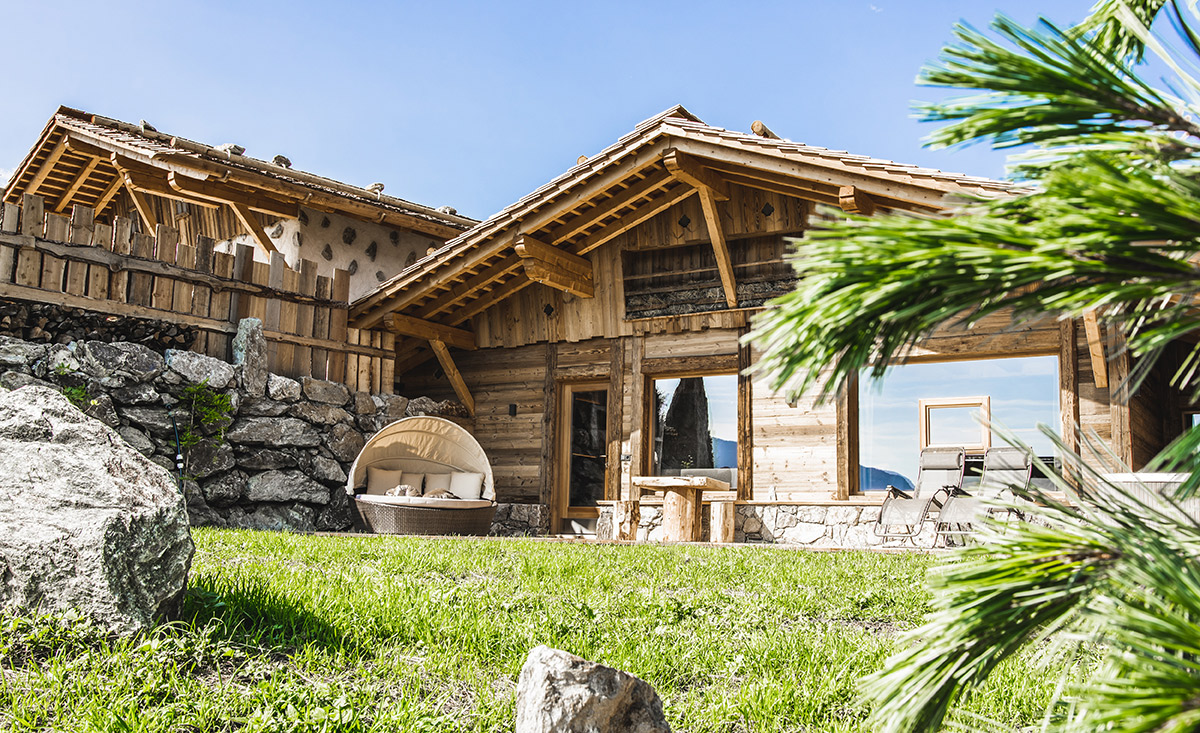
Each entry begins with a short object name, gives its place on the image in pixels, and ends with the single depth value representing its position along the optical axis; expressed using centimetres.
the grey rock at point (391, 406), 1175
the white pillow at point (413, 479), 1112
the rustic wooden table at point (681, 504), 1020
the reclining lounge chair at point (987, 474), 853
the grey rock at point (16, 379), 819
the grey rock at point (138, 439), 897
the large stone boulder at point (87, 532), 289
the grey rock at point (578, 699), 204
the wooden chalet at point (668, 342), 952
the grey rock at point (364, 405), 1142
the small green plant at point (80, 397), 845
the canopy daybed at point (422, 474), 965
